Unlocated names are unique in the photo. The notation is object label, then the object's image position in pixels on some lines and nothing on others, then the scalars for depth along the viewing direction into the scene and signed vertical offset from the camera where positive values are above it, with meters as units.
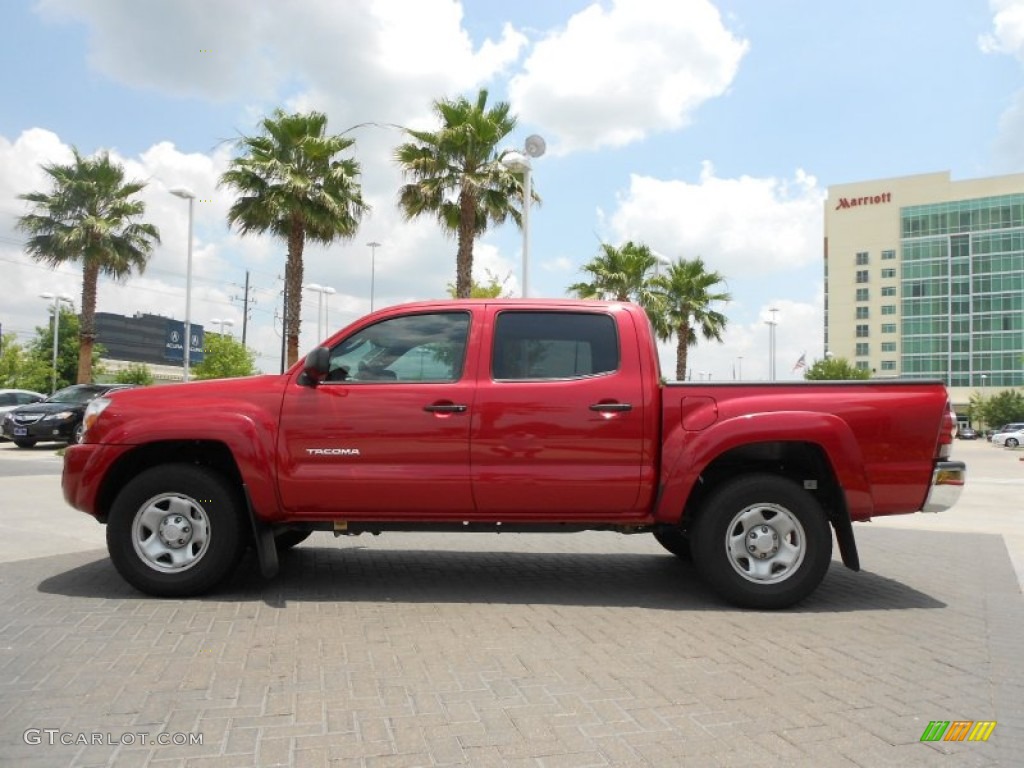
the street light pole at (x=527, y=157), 15.48 +4.79
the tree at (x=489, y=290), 27.56 +4.03
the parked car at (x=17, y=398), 25.45 +0.05
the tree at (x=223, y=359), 46.12 +2.59
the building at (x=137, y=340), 107.62 +8.45
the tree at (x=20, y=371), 49.56 +1.74
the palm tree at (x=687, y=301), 32.28 +4.38
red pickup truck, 5.08 -0.32
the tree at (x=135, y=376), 42.60 +1.39
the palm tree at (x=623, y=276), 30.03 +4.95
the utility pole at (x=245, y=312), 68.06 +7.79
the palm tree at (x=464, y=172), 19.95 +5.87
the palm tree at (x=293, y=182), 21.17 +5.81
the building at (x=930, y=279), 93.44 +16.29
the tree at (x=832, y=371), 75.56 +4.04
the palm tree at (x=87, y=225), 27.36 +5.94
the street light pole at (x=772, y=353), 32.54 +2.38
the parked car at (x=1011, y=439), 46.72 -1.38
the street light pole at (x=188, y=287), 27.66 +4.27
